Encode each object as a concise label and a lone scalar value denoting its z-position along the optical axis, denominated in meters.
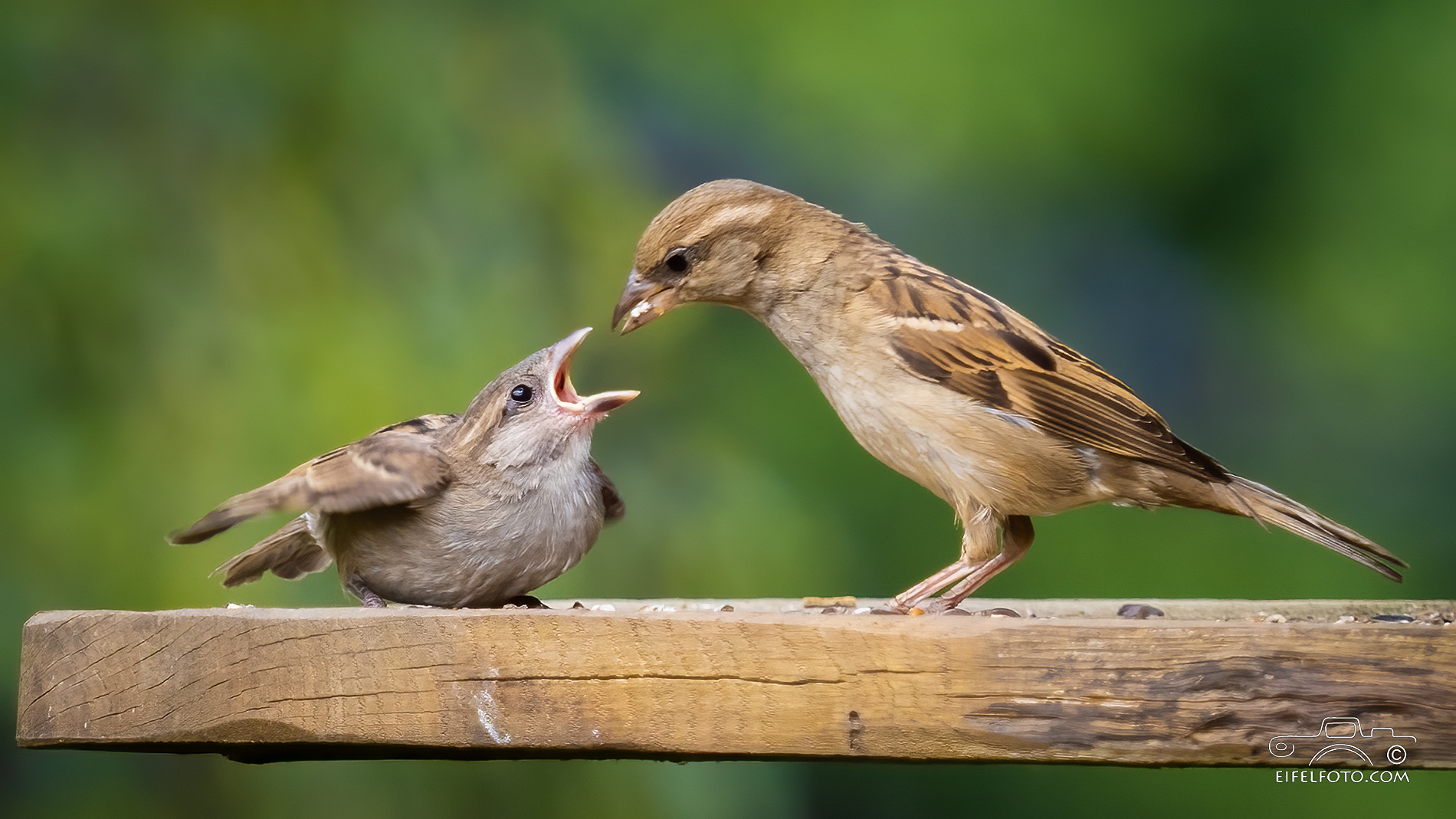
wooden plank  3.31
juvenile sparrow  4.36
